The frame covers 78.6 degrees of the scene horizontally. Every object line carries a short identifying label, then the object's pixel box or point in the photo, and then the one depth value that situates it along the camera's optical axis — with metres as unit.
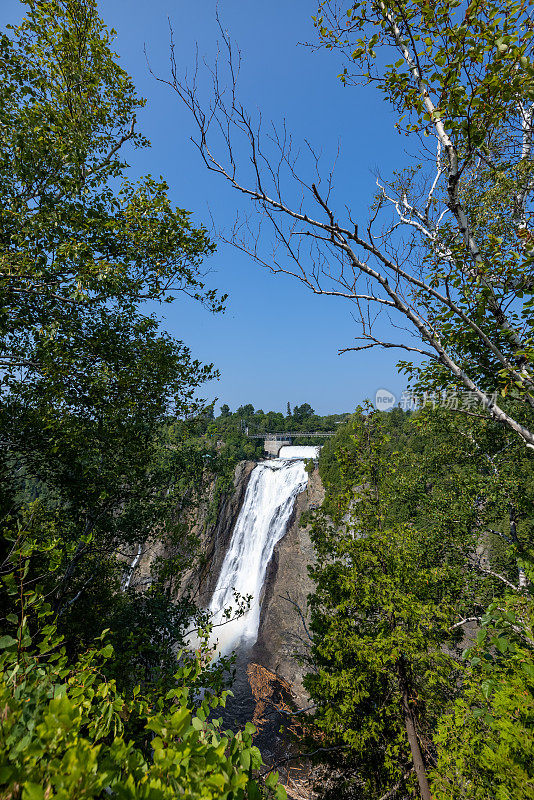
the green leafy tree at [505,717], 2.31
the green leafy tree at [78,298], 4.52
